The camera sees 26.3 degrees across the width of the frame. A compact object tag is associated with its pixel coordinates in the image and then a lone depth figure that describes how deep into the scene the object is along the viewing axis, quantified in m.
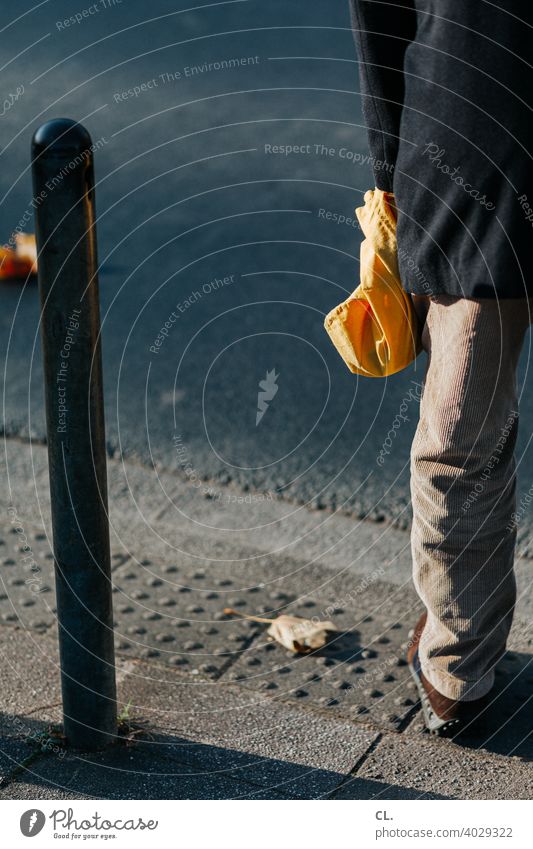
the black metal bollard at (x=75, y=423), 2.03
